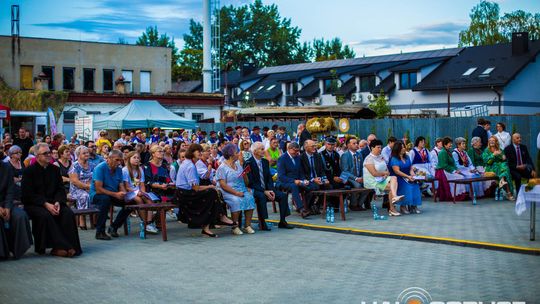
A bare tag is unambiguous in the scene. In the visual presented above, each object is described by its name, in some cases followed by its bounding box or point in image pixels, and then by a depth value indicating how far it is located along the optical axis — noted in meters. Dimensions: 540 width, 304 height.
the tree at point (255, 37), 104.69
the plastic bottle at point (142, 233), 13.02
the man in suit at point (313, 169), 15.92
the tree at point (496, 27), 72.69
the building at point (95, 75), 48.84
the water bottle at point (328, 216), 14.82
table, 11.58
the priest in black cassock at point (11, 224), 10.63
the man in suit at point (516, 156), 18.67
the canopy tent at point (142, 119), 32.47
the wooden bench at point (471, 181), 18.03
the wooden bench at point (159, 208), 12.67
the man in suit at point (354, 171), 16.97
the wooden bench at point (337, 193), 15.10
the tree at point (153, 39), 127.23
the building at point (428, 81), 50.47
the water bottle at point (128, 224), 14.04
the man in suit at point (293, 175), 15.48
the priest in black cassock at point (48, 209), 10.97
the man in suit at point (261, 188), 13.87
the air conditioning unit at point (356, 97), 57.93
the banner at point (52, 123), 28.97
